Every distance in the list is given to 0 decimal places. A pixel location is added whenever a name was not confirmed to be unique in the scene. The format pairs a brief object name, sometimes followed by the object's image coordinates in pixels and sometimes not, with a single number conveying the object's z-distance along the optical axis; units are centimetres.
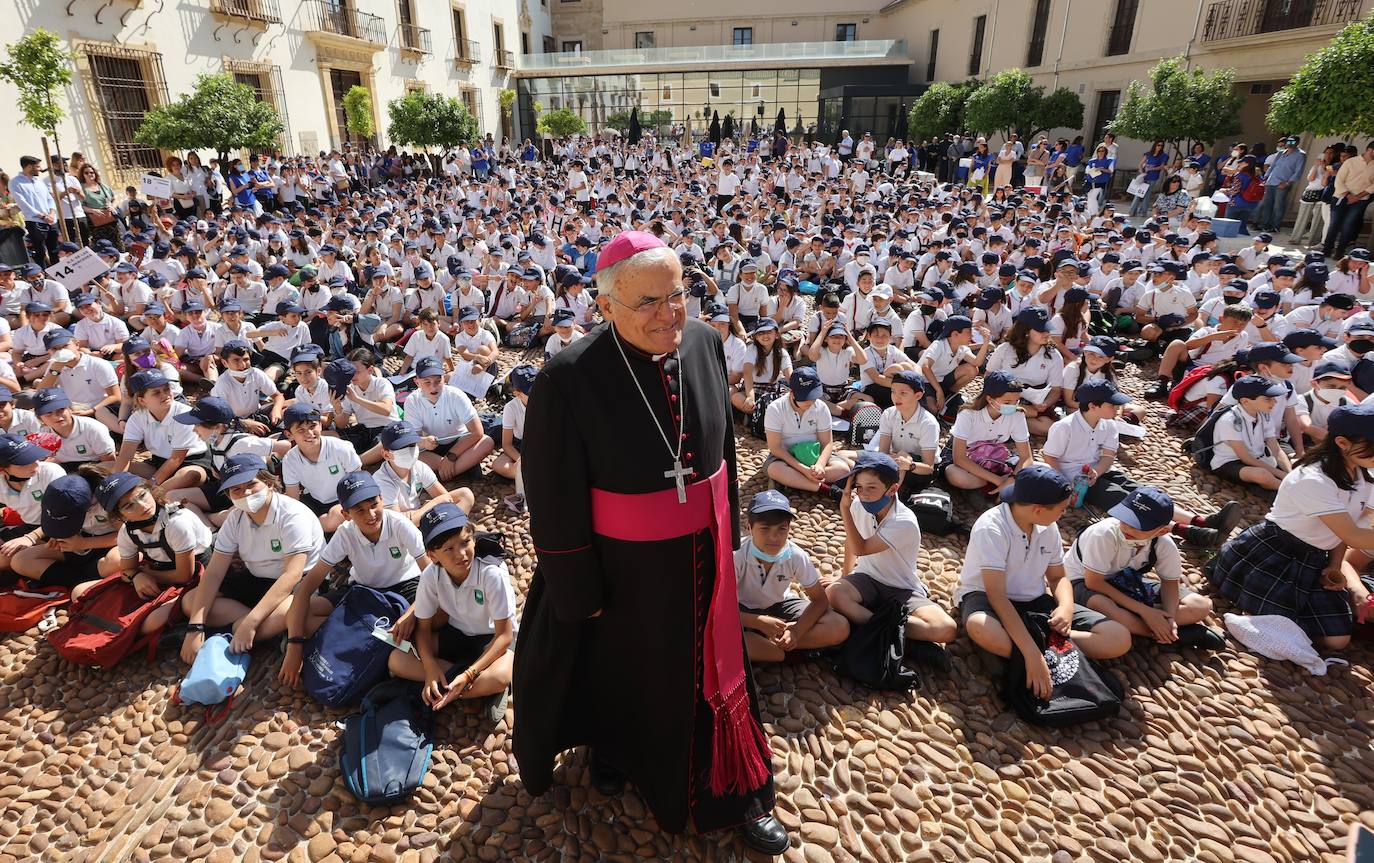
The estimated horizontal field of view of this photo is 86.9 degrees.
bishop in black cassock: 248
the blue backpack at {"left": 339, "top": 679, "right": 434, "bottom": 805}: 343
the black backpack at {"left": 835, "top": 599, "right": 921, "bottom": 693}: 402
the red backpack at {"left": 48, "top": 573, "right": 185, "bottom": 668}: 424
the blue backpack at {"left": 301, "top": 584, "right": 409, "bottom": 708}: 396
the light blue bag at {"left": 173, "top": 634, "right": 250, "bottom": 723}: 397
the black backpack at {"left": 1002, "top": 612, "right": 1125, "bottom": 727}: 378
